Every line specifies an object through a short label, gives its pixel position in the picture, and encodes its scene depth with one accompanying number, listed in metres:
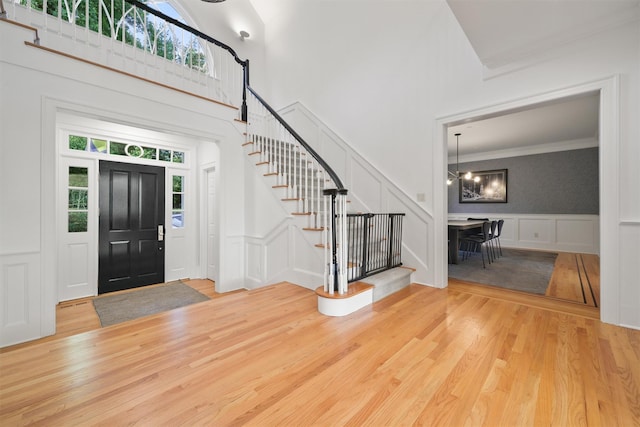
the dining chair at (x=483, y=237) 4.96
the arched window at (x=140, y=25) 3.86
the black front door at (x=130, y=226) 4.15
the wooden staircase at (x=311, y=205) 2.53
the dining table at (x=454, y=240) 4.79
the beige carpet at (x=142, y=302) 3.37
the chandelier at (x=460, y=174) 6.23
